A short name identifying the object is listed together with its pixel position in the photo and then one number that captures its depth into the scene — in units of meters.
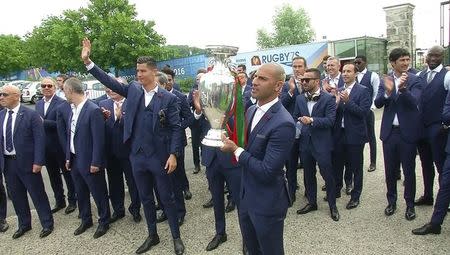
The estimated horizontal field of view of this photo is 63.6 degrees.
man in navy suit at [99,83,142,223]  5.10
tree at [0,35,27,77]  44.97
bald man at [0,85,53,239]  4.72
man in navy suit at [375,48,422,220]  4.44
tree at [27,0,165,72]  28.09
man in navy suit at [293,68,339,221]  4.65
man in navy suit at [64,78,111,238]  4.60
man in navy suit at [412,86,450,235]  3.95
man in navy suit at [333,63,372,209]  5.04
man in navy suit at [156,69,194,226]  5.02
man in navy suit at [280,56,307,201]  5.49
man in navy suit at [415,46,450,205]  4.45
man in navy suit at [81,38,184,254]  3.96
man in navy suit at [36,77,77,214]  5.69
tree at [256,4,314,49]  47.14
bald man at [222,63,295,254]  2.54
